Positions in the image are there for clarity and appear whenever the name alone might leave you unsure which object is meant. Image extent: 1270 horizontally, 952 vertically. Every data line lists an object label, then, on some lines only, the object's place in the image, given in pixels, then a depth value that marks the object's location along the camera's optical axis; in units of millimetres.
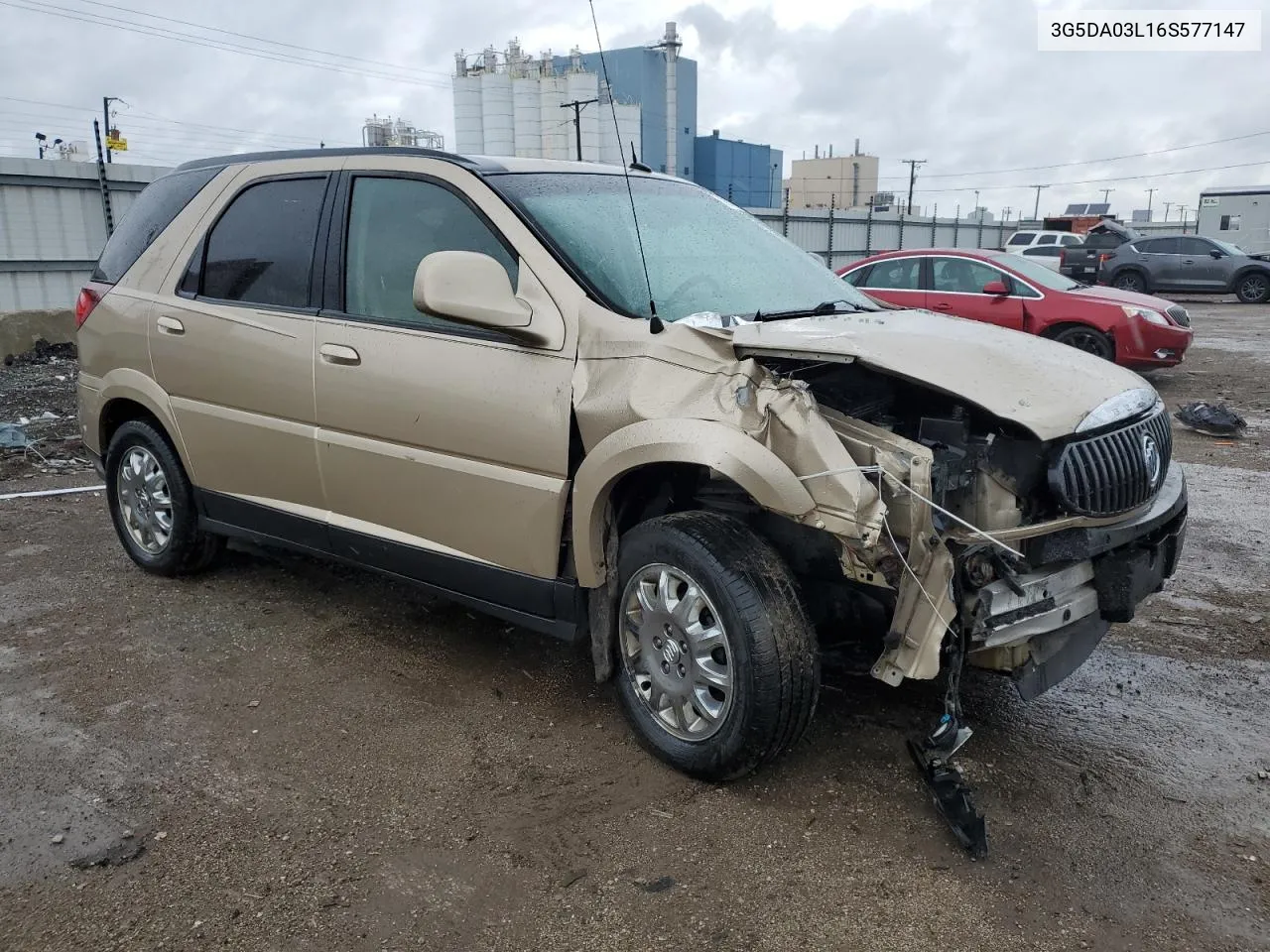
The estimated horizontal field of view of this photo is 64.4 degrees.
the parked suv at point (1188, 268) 23328
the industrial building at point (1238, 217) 32625
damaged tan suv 2877
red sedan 10781
